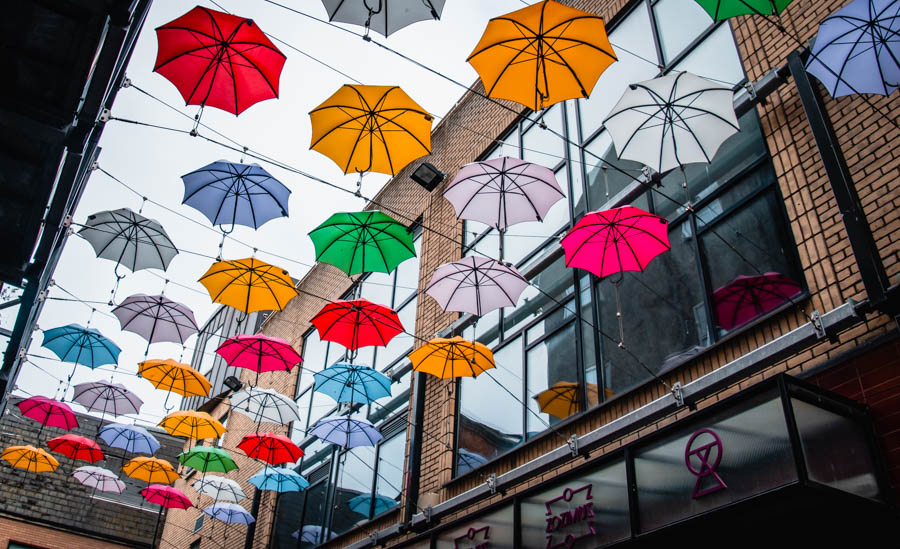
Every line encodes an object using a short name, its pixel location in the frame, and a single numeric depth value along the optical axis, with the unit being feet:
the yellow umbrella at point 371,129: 30.71
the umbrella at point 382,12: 27.17
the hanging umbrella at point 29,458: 56.65
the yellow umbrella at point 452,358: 35.78
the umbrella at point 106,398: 53.16
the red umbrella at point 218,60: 28.37
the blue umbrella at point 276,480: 49.34
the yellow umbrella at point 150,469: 55.57
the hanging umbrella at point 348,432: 45.06
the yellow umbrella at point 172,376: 45.37
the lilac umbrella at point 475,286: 33.78
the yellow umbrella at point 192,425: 49.93
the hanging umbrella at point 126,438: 54.95
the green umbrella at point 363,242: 35.76
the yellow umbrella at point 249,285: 38.65
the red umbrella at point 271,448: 47.85
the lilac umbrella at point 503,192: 31.81
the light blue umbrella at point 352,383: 42.42
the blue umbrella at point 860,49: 21.57
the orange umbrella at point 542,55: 26.22
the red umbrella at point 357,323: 38.04
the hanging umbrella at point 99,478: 60.39
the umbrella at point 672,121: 25.90
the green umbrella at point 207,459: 53.31
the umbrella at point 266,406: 49.70
